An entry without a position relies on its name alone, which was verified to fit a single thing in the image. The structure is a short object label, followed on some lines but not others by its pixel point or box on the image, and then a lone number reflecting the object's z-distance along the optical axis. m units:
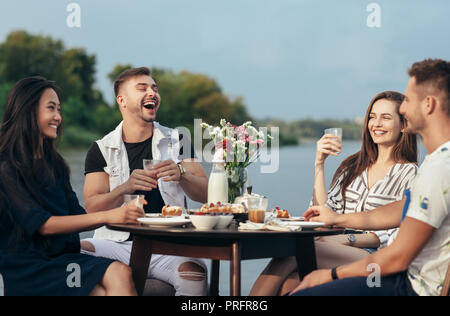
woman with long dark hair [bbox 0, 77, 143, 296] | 2.83
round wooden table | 2.77
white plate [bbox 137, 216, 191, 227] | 2.93
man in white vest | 3.69
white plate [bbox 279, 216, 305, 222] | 3.27
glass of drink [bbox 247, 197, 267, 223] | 3.04
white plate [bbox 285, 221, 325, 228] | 3.04
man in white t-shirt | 2.30
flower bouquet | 3.54
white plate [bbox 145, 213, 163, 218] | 3.24
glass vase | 3.53
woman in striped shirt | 3.66
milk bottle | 3.48
